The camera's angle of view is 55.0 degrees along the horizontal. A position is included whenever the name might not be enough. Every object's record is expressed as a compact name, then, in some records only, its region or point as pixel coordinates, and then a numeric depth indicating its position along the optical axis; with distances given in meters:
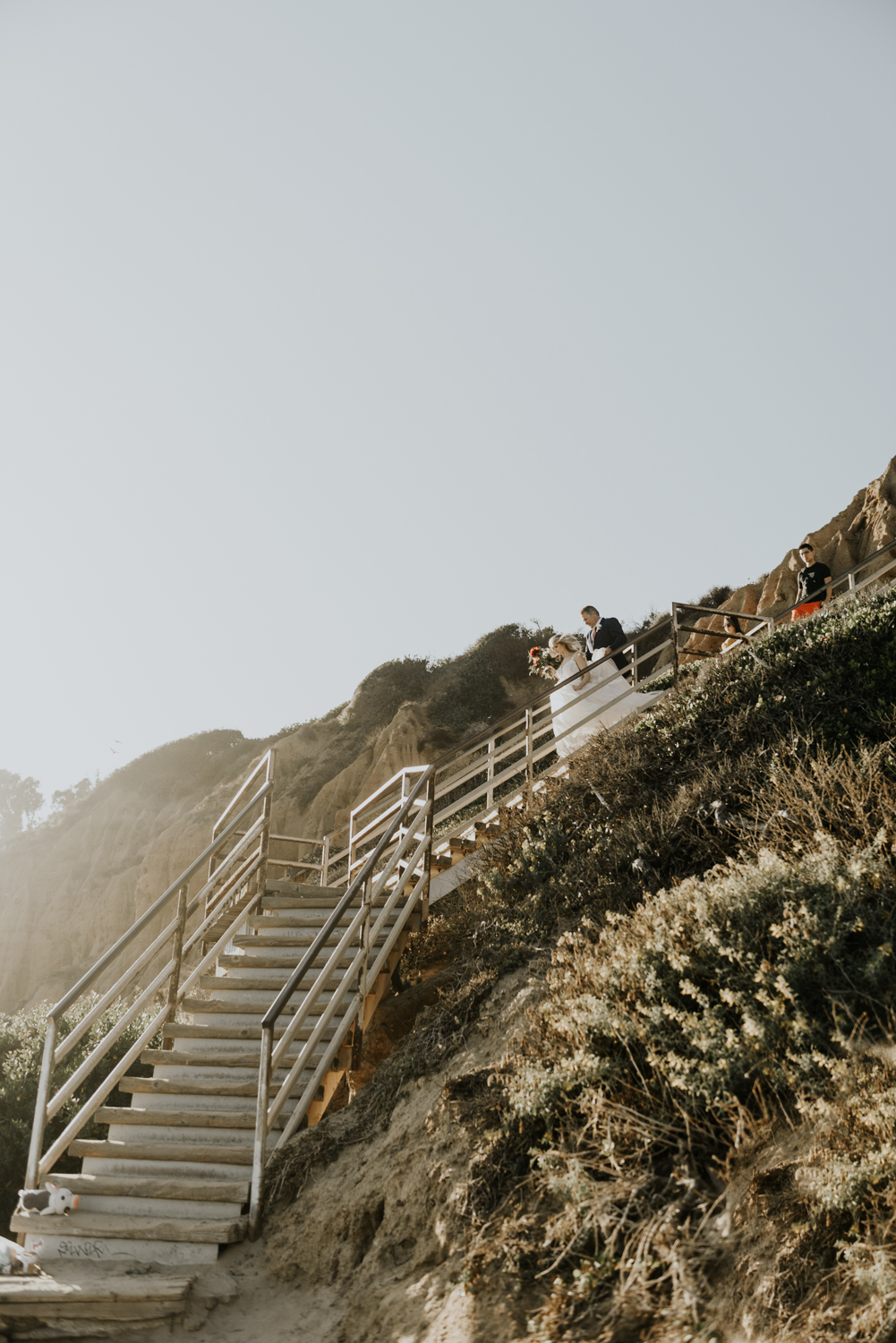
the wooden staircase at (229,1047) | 4.92
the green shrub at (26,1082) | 10.87
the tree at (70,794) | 49.00
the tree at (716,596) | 23.86
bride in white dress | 9.70
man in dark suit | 10.54
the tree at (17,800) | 59.44
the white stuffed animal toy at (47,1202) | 5.05
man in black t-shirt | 10.45
